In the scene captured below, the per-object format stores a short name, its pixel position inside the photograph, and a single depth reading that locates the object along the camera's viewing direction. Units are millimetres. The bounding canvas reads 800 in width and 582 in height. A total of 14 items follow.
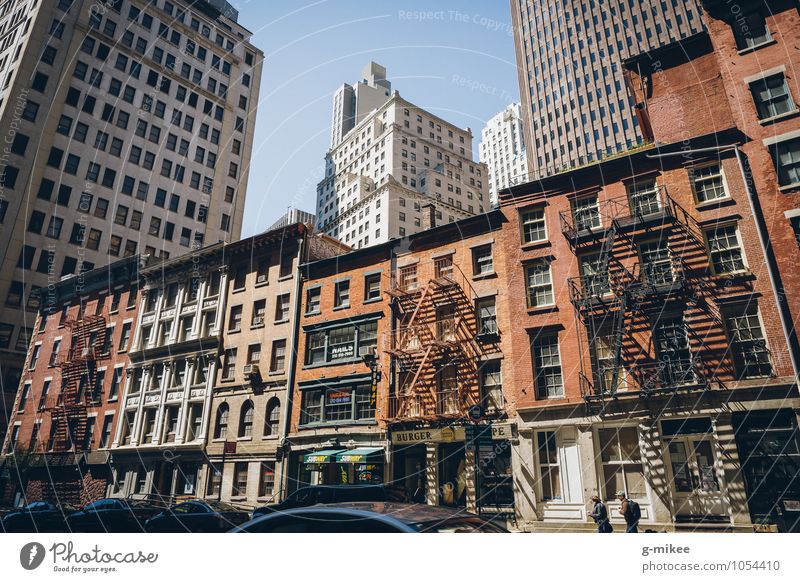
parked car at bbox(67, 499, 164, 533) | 20125
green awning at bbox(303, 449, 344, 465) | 26047
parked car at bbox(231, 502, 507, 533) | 5785
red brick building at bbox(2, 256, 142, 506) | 37094
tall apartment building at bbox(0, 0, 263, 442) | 48159
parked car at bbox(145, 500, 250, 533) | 18688
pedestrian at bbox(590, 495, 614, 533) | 16609
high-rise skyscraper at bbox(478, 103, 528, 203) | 132000
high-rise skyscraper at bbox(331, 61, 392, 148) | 126562
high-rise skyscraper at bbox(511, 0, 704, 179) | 83500
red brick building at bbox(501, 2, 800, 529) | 17844
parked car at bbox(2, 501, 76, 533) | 20547
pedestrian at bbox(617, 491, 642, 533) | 16625
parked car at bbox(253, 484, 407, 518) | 17786
